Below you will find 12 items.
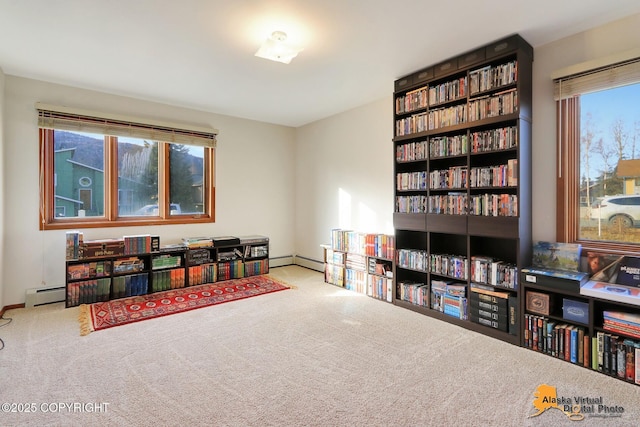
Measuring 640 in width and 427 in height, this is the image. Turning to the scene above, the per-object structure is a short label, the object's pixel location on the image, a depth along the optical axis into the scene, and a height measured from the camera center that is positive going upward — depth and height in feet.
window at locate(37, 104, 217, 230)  12.92 +2.05
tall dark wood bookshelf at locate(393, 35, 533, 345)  9.33 +1.08
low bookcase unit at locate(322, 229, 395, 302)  13.20 -2.28
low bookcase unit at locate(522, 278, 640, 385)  7.27 -3.03
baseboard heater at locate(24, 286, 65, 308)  12.30 -3.32
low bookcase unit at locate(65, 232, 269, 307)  12.35 -2.30
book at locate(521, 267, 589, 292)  8.05 -1.75
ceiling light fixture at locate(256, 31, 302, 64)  9.00 +4.95
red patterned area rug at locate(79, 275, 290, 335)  10.86 -3.61
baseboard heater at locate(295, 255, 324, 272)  18.51 -3.08
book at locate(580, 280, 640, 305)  7.14 -1.91
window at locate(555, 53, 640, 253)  8.23 +1.60
